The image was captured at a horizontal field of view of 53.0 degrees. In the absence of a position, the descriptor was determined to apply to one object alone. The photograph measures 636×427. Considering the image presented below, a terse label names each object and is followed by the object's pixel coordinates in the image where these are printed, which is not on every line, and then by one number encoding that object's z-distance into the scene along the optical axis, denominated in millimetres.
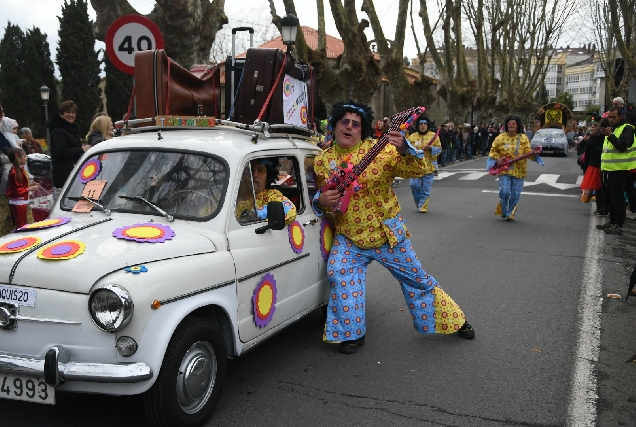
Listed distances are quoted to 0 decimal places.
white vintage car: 3164
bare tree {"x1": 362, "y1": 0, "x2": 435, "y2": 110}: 22859
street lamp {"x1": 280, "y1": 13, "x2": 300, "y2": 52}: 13195
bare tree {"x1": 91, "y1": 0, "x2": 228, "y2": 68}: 12289
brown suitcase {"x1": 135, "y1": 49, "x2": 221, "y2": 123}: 4969
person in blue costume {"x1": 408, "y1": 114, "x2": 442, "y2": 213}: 12406
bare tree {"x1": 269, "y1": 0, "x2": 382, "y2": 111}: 20047
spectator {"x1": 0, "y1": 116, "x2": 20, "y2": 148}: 7133
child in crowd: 7113
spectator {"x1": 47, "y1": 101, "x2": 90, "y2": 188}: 7535
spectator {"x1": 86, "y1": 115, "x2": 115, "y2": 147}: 8145
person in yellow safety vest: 10000
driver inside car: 4245
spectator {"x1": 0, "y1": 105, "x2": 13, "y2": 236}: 6977
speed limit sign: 6789
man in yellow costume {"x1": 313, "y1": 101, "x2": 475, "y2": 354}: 4891
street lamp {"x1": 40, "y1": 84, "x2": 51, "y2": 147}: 31078
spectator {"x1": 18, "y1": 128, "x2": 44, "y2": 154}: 13941
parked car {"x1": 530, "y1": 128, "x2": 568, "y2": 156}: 31922
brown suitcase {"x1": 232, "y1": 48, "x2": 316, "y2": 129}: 5043
